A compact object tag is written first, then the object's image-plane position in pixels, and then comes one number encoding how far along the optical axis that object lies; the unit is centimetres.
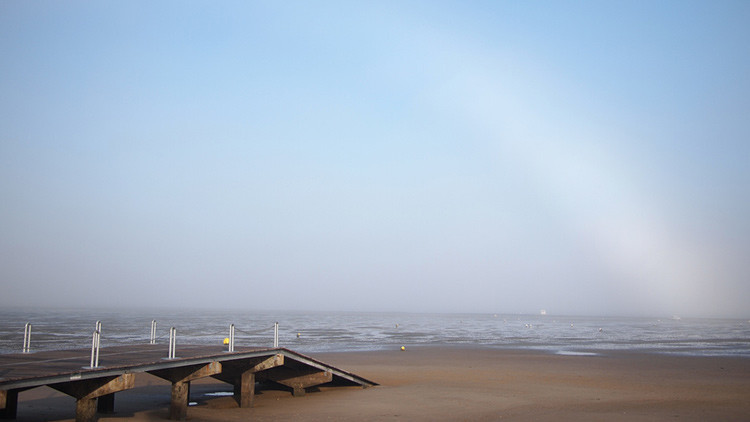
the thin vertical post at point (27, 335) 1647
